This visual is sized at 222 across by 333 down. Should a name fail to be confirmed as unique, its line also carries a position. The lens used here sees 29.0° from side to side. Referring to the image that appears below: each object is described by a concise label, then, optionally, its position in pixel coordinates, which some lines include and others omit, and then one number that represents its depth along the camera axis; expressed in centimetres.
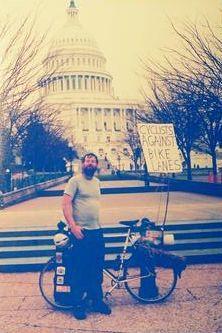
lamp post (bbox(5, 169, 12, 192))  1510
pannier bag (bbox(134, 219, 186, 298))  453
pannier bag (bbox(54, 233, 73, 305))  423
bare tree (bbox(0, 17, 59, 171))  975
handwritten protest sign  571
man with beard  417
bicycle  445
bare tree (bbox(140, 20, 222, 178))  943
